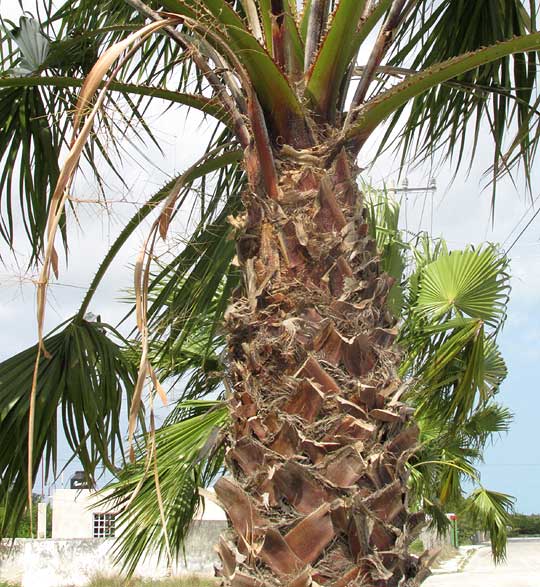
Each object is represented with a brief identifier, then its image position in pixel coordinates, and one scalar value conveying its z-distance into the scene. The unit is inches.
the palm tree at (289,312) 102.7
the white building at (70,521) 1044.6
